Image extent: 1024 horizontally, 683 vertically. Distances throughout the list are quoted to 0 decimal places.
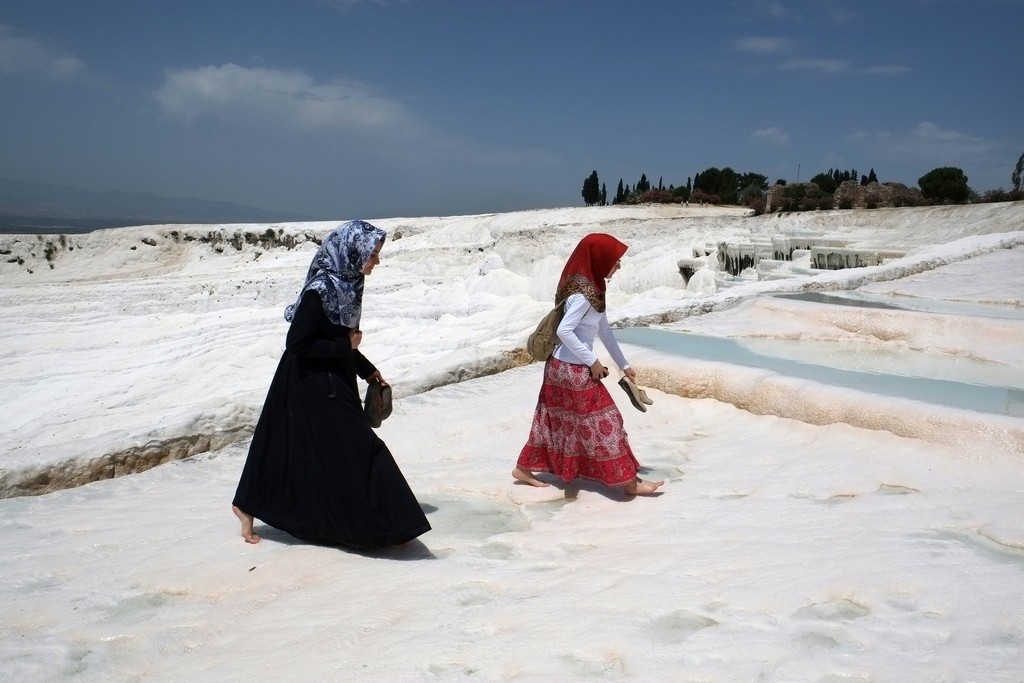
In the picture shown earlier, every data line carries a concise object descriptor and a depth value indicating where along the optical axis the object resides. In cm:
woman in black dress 311
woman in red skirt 365
